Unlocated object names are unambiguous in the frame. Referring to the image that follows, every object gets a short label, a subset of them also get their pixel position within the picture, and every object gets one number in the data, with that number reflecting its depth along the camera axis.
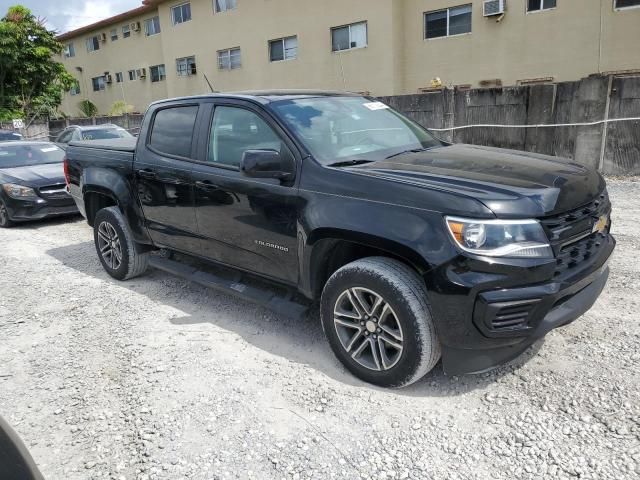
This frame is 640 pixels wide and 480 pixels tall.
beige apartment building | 13.53
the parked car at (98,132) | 13.04
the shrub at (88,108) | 32.09
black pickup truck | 2.67
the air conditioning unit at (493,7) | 14.43
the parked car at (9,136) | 16.31
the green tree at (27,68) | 25.92
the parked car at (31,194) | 8.28
